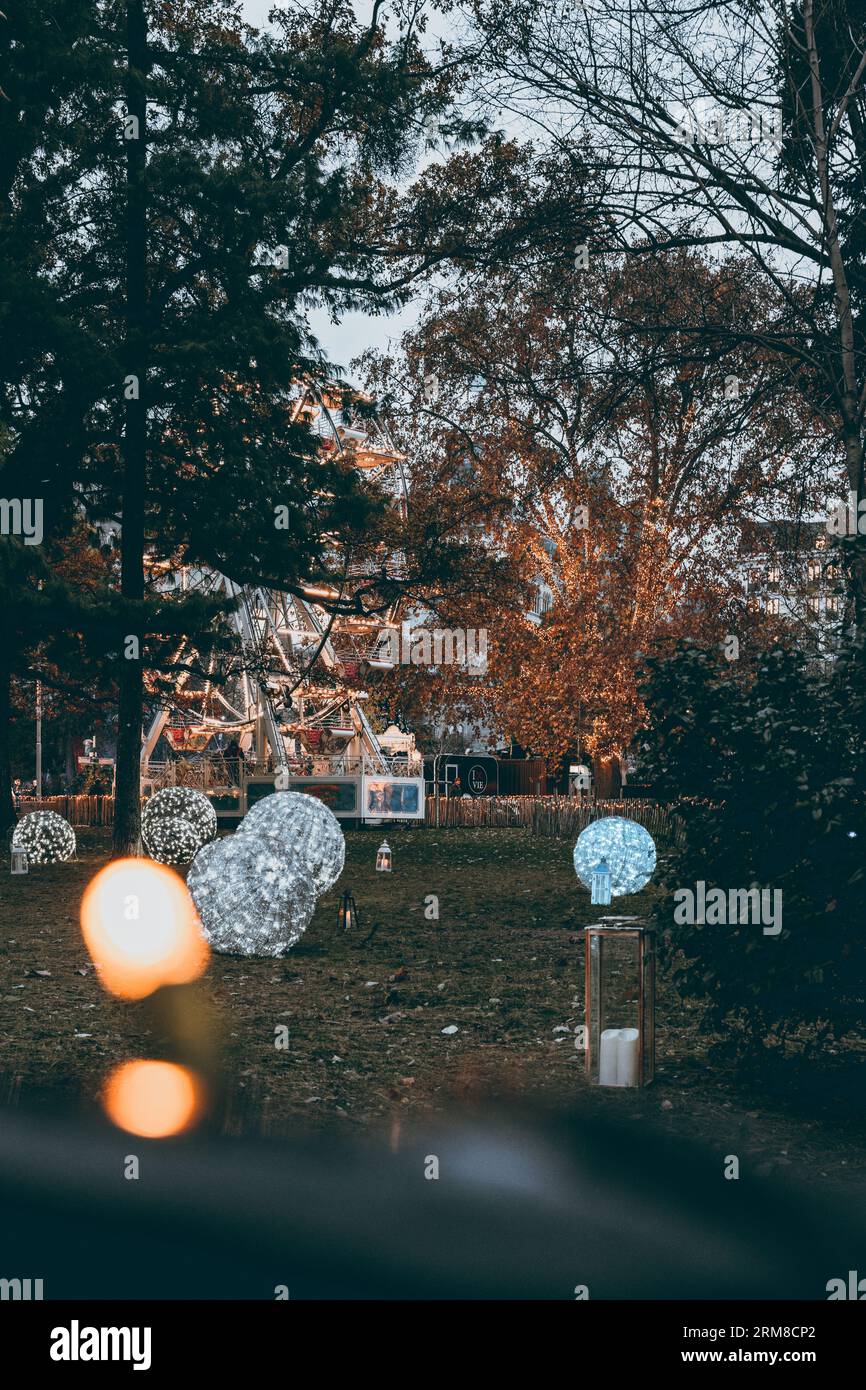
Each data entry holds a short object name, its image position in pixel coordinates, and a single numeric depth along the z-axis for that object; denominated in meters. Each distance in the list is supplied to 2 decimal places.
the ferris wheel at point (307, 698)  42.12
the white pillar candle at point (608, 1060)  7.81
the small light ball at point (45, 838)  24.55
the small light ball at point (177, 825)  23.97
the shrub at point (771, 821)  6.96
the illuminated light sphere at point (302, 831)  13.02
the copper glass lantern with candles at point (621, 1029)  7.75
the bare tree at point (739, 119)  10.13
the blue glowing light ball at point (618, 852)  18.31
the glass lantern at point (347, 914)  15.40
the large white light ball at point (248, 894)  12.57
